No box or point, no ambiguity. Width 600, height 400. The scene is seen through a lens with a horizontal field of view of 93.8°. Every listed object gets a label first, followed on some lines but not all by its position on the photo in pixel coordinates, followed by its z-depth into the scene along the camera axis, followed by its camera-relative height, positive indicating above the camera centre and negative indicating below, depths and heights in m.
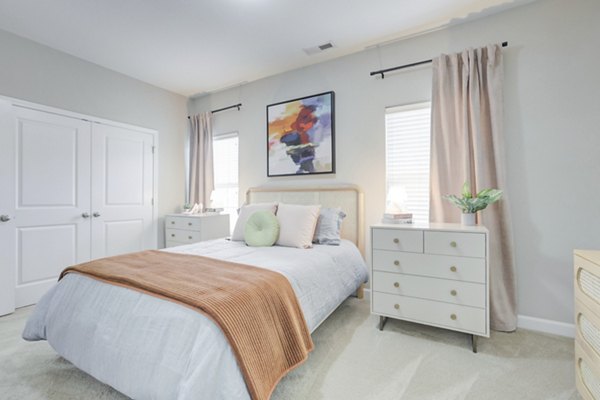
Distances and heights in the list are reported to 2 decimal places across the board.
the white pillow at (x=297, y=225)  2.46 -0.21
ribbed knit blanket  1.21 -0.47
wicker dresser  1.18 -0.56
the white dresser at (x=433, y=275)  1.89 -0.54
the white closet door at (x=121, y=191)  3.30 +0.16
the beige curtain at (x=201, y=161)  4.07 +0.62
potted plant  2.05 -0.01
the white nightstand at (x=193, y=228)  3.46 -0.32
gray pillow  2.61 -0.24
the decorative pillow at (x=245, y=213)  2.82 -0.11
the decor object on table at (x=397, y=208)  2.36 -0.06
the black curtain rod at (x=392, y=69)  2.60 +1.28
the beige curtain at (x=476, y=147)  2.22 +0.45
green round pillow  2.53 -0.25
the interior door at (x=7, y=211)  2.59 -0.06
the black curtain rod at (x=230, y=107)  3.80 +1.31
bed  1.13 -0.62
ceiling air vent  2.86 +1.60
